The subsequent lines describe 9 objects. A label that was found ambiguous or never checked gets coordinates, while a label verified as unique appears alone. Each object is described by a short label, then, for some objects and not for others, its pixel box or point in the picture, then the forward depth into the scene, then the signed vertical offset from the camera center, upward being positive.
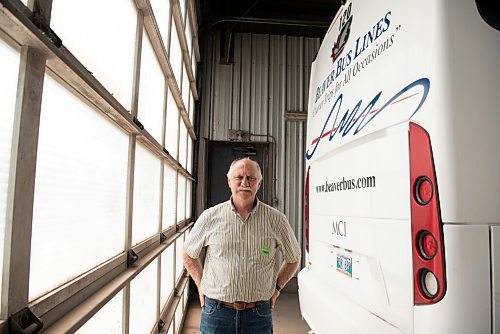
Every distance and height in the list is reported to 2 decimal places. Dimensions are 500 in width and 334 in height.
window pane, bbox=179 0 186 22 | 3.42 +2.01
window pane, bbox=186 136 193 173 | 5.27 +0.68
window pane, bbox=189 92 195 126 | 5.22 +1.46
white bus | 1.30 +0.12
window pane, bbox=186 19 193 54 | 4.16 +2.16
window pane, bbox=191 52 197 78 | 5.13 +2.15
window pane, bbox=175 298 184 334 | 3.82 -1.43
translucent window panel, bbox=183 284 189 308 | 4.83 -1.45
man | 2.22 -0.40
